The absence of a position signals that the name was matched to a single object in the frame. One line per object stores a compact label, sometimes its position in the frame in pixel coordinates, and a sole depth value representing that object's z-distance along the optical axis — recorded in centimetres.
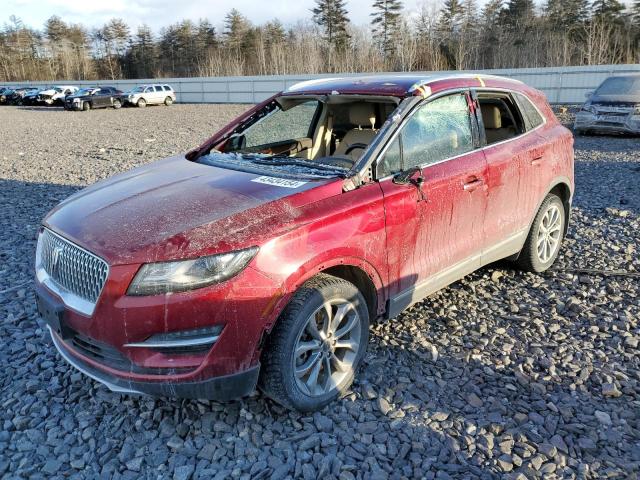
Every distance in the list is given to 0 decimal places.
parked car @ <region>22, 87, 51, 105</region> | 4109
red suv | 256
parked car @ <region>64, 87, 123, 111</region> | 3391
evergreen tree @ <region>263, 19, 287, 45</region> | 6556
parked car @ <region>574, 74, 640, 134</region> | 1329
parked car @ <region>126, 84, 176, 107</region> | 3653
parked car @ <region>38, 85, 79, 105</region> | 3994
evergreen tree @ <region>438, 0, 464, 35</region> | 5347
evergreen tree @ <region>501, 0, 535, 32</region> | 5206
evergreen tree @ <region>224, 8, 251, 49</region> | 6888
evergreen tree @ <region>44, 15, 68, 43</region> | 7744
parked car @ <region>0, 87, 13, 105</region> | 4378
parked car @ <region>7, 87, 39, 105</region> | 4231
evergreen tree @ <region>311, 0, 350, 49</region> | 6100
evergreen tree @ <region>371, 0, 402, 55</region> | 5834
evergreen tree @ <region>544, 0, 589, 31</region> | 4756
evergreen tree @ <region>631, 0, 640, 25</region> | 4394
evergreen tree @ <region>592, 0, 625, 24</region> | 4550
